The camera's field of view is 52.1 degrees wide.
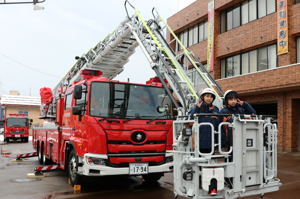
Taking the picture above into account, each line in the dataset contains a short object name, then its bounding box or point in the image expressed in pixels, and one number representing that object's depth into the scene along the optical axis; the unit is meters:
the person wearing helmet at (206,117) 4.60
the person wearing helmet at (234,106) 5.28
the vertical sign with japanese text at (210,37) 20.33
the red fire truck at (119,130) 6.19
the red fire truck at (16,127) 27.19
